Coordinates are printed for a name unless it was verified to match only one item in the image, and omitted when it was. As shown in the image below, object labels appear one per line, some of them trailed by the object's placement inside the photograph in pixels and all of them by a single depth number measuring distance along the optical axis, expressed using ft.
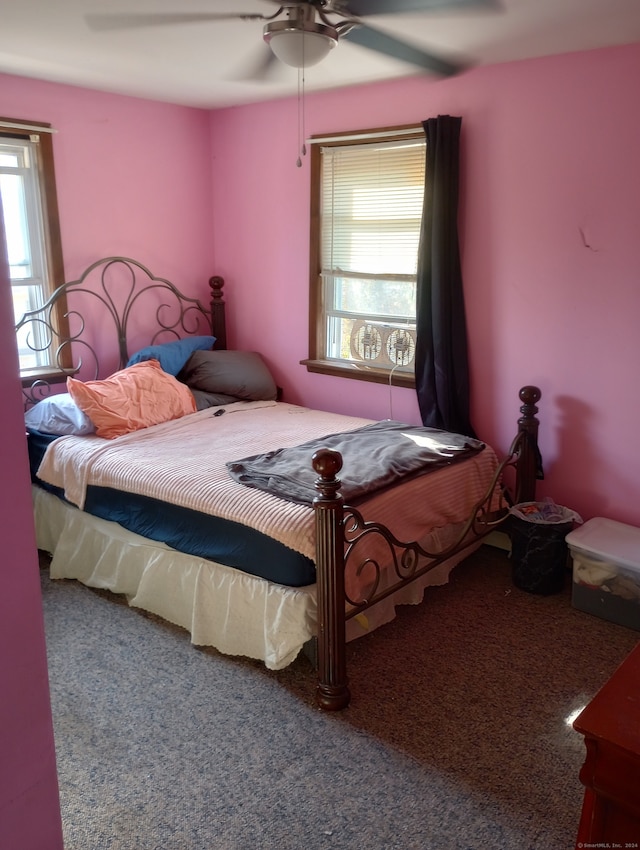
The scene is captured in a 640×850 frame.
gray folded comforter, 8.64
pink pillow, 11.03
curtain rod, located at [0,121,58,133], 11.25
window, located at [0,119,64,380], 11.68
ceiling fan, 7.32
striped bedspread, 8.38
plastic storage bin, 9.33
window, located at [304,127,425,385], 11.97
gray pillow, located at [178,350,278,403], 13.33
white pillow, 11.10
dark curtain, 10.90
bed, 7.95
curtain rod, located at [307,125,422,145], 11.48
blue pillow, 12.84
